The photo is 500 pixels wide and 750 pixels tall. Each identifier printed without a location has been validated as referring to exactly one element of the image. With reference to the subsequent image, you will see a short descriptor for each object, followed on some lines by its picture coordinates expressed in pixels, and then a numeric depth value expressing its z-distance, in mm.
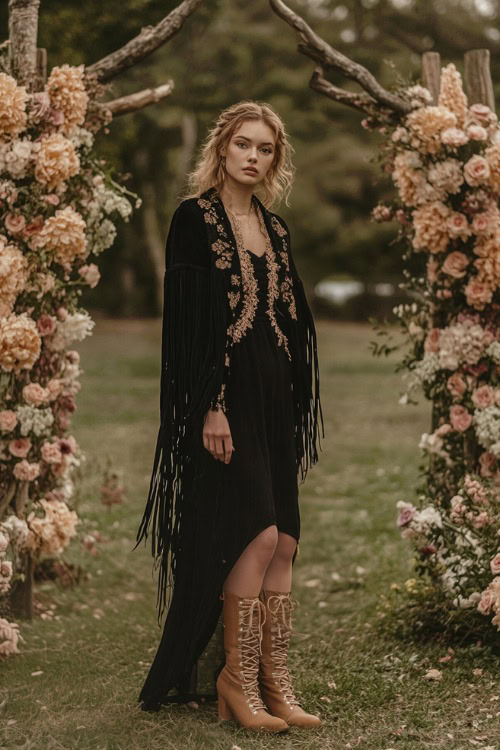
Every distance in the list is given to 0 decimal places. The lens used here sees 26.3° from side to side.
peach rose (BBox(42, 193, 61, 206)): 4688
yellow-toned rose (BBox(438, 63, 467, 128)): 5008
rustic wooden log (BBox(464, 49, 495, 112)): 5125
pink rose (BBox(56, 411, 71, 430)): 5281
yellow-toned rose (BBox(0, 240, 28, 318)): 4512
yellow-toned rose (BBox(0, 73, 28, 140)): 4516
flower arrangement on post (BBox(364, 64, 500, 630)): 4781
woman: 3631
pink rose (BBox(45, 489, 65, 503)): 5180
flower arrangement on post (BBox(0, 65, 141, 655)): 4574
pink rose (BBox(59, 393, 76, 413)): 5242
